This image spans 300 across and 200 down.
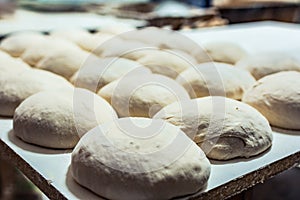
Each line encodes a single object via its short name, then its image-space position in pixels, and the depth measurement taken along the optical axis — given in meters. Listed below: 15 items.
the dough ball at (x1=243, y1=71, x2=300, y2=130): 1.00
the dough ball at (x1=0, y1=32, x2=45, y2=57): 1.61
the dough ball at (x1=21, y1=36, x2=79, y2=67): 1.48
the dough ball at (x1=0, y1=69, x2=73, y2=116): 1.06
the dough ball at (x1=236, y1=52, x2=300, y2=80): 1.29
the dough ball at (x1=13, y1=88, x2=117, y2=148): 0.88
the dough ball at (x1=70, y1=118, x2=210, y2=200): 0.69
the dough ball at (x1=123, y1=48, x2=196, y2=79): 1.30
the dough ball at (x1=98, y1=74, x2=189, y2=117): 1.03
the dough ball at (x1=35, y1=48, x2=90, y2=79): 1.35
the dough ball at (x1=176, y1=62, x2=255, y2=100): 1.13
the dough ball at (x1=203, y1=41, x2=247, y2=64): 1.50
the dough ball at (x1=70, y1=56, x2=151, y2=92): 1.20
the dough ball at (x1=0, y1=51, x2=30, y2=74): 1.25
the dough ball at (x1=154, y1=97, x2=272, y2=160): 0.85
